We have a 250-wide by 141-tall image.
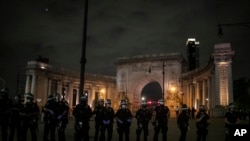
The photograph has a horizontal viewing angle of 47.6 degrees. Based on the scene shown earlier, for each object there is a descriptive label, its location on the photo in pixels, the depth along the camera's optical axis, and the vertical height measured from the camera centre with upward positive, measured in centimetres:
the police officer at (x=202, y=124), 1563 -106
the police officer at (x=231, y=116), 1503 -58
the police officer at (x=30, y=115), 1403 -69
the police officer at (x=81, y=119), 1373 -81
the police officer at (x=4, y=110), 1359 -45
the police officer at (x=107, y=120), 1546 -94
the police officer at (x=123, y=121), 1561 -98
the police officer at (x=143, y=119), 1630 -90
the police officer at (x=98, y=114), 1573 -66
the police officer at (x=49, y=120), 1323 -85
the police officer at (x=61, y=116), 1347 -67
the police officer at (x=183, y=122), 1571 -99
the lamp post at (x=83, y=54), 1422 +244
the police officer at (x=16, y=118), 1424 -87
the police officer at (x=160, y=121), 1585 -95
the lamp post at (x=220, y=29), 1919 +554
